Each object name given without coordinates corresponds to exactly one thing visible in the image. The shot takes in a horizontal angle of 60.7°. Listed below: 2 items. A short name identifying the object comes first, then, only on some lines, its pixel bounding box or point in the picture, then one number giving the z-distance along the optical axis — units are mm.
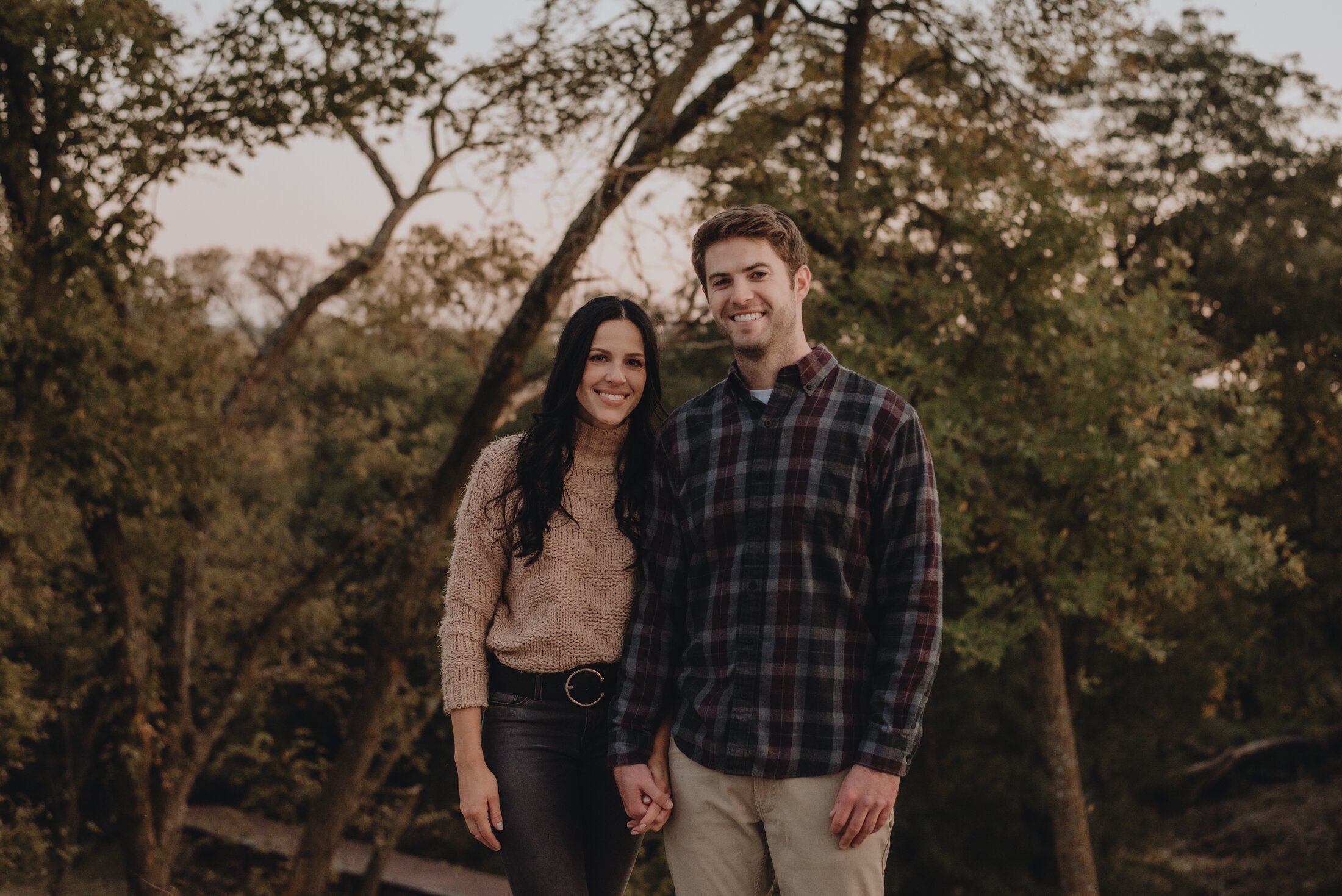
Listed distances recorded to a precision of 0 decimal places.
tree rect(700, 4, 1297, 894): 7836
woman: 2051
